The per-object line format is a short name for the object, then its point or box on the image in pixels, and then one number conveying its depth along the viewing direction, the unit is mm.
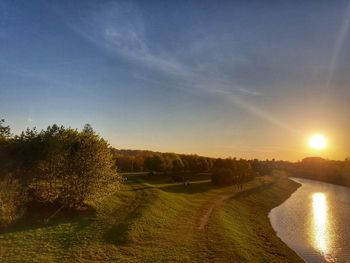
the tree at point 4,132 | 44959
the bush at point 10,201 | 35562
